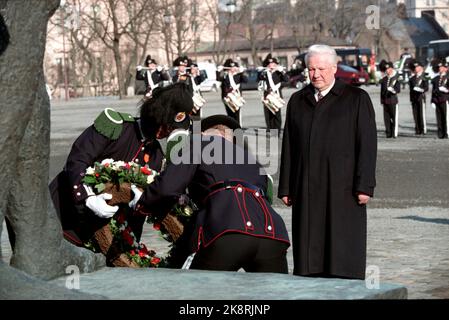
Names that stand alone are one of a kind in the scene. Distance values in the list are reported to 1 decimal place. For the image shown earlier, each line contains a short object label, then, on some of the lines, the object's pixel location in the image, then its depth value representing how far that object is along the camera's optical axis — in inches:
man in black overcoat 281.0
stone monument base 205.8
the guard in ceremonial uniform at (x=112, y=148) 276.1
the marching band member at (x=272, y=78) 1251.2
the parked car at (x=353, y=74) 2659.9
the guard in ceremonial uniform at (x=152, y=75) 1414.7
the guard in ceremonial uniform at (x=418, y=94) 1177.4
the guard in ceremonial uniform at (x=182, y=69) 1296.8
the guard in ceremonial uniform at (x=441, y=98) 1138.7
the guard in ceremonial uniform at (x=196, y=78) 1273.7
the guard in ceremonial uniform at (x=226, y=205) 248.1
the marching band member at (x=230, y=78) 1310.3
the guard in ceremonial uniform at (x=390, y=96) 1134.4
